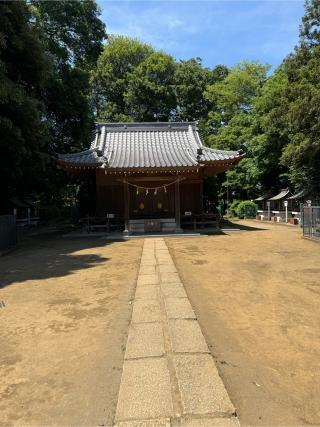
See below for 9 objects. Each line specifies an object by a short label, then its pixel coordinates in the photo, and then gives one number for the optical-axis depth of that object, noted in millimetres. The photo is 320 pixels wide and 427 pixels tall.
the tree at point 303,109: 19578
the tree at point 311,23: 21203
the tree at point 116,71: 44406
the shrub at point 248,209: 35719
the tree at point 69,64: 24828
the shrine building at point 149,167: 18609
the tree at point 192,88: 42656
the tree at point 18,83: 13242
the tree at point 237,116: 36875
